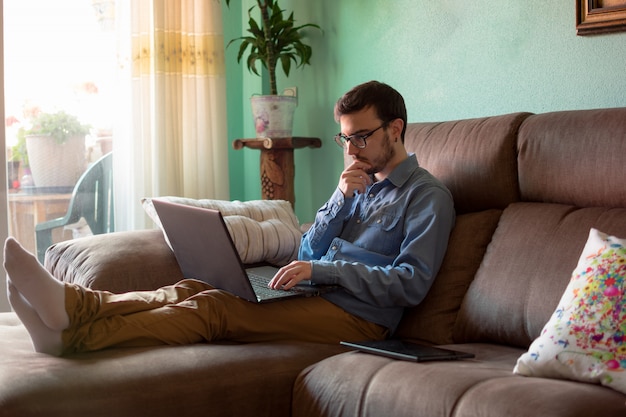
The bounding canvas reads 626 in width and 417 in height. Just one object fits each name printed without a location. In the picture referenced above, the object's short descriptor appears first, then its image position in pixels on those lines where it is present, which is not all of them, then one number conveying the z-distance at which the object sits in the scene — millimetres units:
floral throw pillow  1639
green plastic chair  3711
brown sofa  1732
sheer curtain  3662
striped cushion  2719
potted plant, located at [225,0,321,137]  3512
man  2018
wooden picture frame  2352
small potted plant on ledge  3607
